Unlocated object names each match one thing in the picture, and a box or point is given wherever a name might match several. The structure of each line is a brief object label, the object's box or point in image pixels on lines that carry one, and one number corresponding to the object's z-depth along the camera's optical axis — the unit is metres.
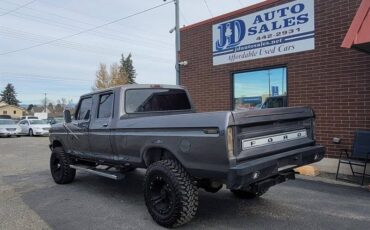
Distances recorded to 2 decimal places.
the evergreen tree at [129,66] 81.06
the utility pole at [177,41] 13.80
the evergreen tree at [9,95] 101.25
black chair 7.89
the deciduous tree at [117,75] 61.51
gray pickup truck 4.52
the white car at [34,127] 28.28
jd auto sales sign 9.93
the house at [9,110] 93.38
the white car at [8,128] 27.86
